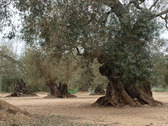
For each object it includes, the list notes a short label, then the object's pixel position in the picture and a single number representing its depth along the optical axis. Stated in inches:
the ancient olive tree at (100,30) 499.5
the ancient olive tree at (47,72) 847.3
